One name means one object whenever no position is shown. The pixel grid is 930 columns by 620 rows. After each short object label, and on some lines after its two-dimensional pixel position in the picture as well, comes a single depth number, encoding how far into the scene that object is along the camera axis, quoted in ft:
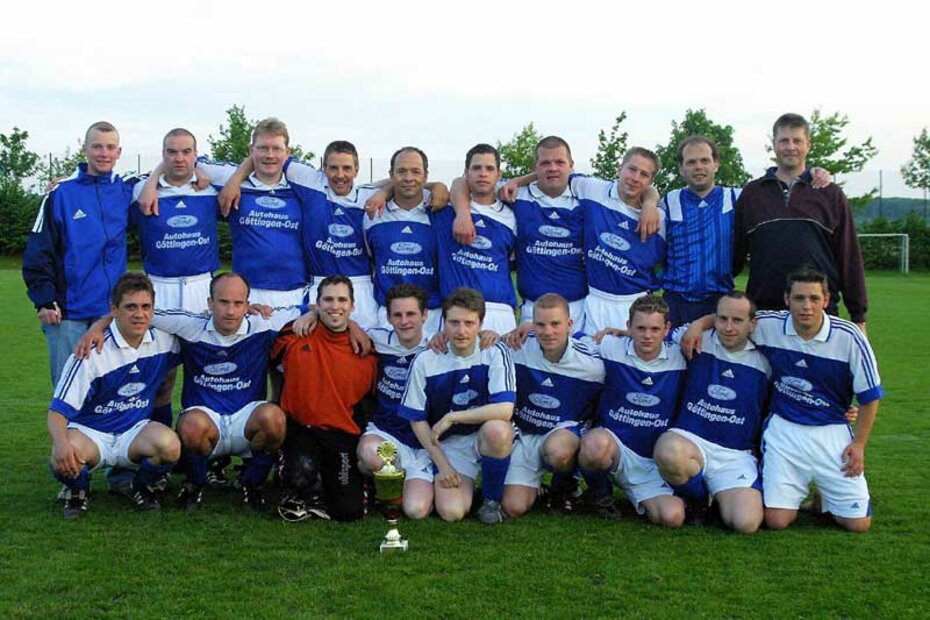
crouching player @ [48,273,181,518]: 15.42
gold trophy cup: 13.69
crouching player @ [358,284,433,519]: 16.24
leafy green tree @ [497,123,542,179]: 114.83
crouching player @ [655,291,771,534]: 15.35
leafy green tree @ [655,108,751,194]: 108.47
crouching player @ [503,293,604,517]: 15.85
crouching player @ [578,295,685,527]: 15.64
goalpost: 98.48
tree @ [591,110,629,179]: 101.45
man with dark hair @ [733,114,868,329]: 16.69
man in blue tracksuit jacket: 17.75
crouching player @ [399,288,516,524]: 15.55
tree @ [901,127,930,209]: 134.62
